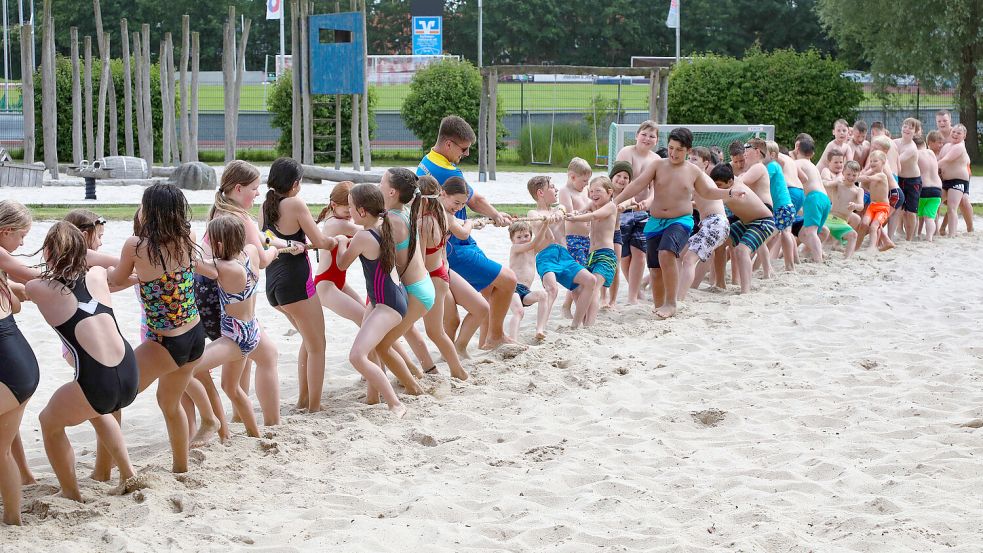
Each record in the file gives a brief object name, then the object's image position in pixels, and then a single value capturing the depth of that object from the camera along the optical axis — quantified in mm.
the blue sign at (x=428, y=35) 61219
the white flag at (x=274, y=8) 45778
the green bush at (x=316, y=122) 26688
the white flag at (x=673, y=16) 45938
